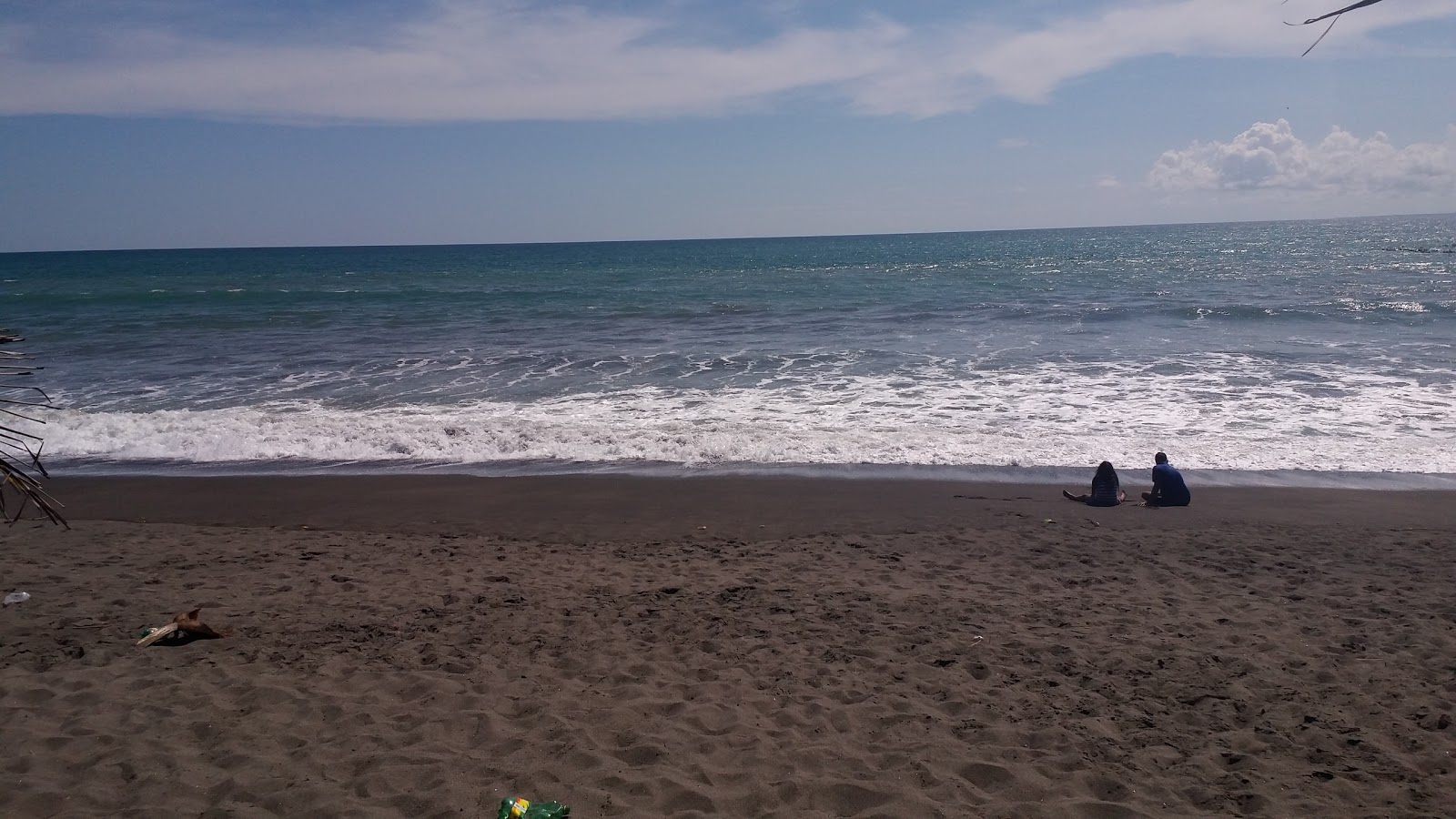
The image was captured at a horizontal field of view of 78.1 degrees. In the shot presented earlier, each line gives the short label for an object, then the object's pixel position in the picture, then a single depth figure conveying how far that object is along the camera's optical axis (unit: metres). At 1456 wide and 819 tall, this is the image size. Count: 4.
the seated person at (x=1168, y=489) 9.00
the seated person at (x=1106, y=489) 9.08
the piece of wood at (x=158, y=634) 5.58
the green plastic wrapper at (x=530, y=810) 3.80
